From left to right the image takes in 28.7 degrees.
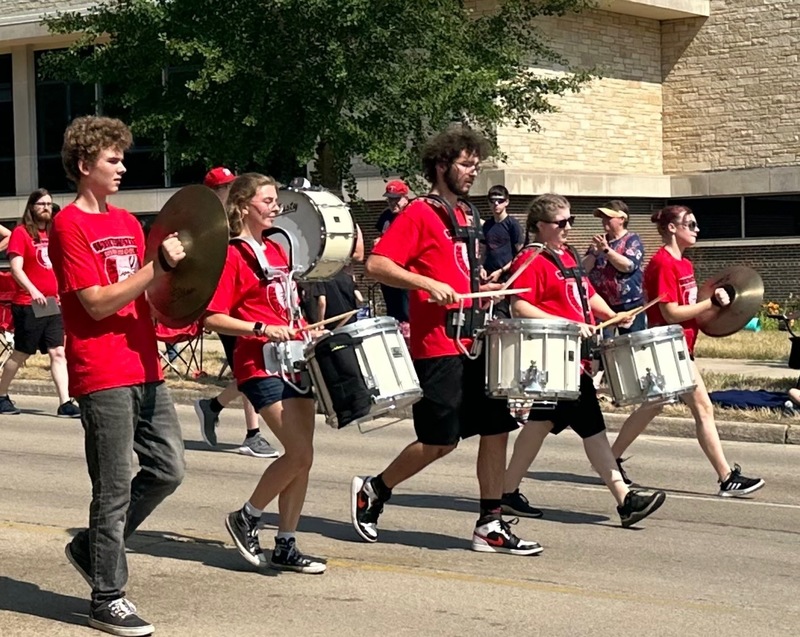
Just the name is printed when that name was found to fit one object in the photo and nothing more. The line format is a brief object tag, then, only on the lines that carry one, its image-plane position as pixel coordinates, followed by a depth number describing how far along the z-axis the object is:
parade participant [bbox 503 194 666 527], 8.95
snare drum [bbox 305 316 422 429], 7.28
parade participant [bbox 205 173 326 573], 7.61
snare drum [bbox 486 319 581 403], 8.06
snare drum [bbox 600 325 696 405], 9.12
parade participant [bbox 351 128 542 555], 8.09
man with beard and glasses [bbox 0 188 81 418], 14.55
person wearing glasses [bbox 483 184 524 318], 17.36
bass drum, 11.44
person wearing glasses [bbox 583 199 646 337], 14.44
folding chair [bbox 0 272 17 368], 18.33
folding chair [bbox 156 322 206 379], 15.59
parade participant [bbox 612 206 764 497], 10.09
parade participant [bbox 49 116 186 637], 6.36
